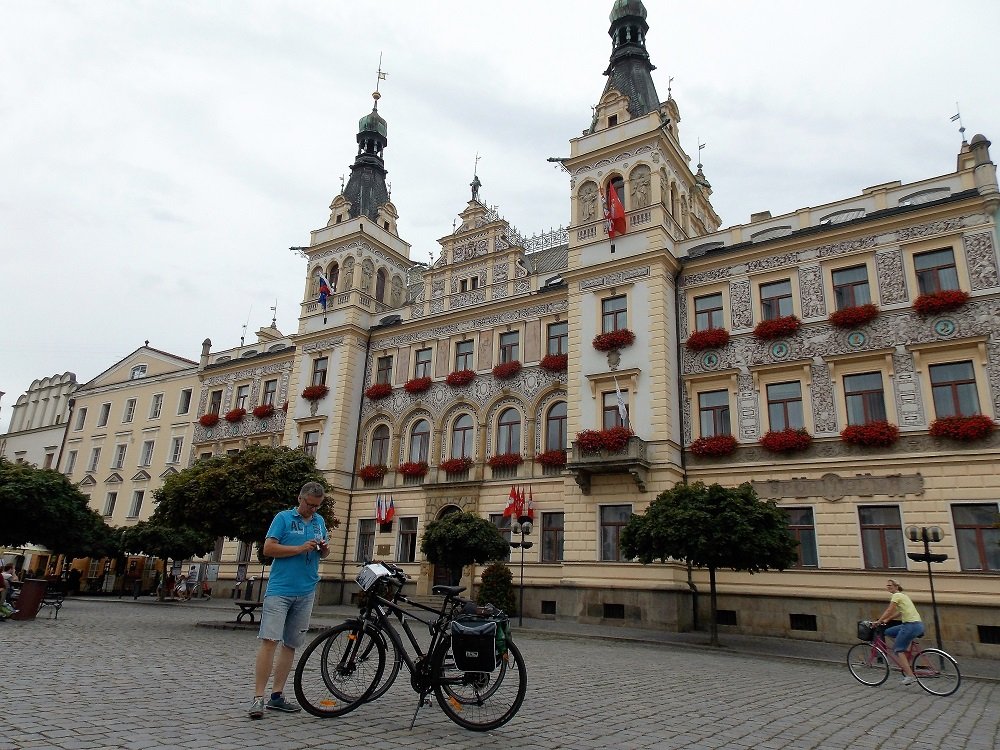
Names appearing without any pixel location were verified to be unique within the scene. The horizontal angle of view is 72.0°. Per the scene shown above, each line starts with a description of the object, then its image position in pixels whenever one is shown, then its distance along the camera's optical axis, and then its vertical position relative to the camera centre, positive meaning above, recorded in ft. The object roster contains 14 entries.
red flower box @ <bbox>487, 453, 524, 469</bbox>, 95.66 +15.20
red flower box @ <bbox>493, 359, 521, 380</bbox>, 99.71 +28.51
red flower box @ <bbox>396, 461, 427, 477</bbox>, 104.42 +14.77
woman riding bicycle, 39.88 -2.10
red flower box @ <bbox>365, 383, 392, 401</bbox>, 113.91 +28.39
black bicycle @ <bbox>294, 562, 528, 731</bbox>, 22.06 -2.87
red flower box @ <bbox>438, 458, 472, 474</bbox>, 99.60 +14.86
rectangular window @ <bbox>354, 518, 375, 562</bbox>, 107.55 +4.36
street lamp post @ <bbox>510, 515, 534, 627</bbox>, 74.69 +4.95
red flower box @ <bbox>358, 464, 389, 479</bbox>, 108.99 +14.84
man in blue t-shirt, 22.88 -0.66
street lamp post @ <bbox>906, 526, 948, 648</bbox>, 57.94 +4.02
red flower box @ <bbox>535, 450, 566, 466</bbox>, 91.56 +15.10
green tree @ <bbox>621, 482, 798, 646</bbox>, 59.93 +4.29
